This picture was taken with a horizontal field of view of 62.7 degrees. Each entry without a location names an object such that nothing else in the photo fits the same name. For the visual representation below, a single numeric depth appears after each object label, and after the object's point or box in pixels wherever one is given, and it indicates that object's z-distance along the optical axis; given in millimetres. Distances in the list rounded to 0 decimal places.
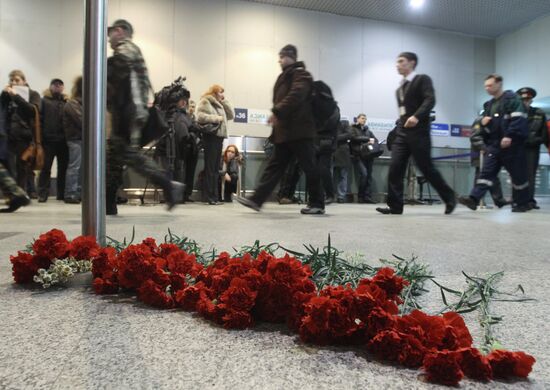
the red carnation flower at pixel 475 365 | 703
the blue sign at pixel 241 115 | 9203
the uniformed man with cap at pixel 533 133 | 6102
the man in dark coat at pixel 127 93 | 2852
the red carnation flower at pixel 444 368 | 687
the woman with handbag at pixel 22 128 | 5352
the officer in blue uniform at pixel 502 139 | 4906
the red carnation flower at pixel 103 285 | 1174
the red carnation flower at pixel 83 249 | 1303
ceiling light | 9430
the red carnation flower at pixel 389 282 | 943
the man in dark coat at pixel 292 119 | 4000
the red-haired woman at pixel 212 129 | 6039
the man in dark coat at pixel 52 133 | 5824
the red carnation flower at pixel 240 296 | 938
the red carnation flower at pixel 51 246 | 1253
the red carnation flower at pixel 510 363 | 706
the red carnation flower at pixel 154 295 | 1067
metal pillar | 1378
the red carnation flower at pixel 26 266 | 1253
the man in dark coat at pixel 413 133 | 4264
